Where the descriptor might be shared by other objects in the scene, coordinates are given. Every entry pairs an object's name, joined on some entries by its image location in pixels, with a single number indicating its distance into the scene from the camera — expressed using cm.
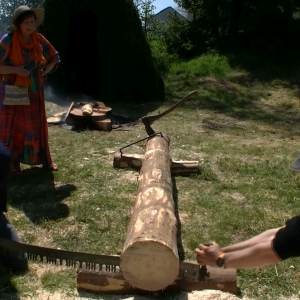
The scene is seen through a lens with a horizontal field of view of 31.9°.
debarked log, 329
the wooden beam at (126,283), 375
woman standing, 570
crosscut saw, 342
